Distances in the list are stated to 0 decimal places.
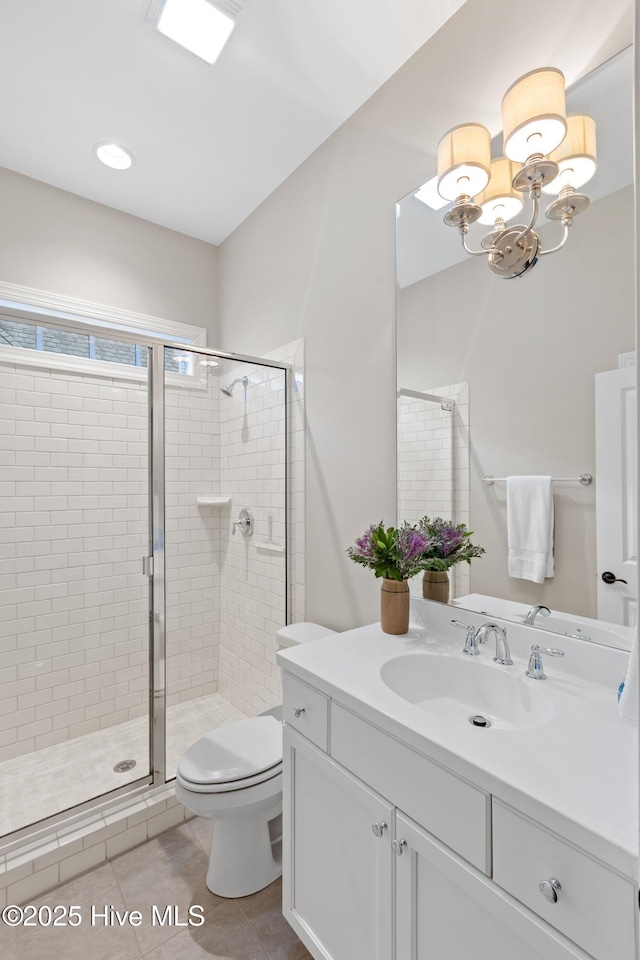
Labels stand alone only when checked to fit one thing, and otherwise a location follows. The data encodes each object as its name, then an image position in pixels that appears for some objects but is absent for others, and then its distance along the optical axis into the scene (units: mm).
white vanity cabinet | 651
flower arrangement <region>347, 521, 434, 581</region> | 1428
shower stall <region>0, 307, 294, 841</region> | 1989
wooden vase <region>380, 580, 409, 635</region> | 1433
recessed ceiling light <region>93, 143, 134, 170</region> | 2086
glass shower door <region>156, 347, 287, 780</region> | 2234
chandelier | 1150
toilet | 1431
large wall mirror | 1078
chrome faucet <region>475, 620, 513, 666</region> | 1196
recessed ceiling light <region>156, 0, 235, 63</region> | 1479
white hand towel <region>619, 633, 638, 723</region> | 767
